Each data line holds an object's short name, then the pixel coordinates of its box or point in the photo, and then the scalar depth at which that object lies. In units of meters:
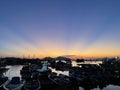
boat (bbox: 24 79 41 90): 20.09
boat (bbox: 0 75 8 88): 28.34
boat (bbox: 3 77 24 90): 19.46
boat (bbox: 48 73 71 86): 27.00
